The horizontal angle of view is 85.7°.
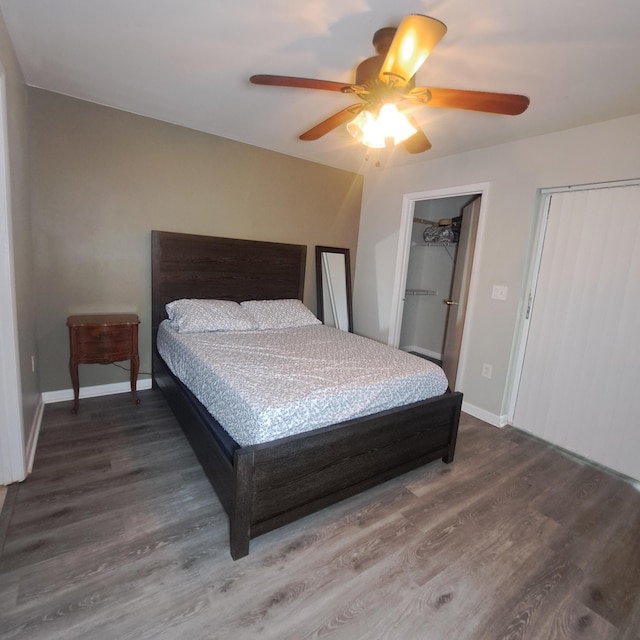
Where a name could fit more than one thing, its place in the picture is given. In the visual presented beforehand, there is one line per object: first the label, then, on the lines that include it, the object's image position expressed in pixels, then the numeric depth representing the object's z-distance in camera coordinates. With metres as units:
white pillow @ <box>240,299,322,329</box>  3.20
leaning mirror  3.99
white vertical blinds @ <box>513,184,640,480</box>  2.29
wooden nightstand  2.53
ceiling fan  1.39
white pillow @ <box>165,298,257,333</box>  2.80
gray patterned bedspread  1.60
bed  1.50
